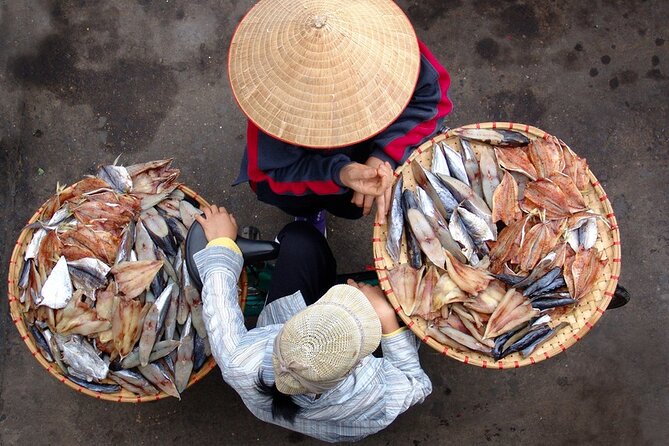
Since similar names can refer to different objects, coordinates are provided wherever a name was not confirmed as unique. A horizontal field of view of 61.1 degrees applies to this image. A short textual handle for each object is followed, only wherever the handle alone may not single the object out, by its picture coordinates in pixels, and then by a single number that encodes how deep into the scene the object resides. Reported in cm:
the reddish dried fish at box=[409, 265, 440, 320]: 218
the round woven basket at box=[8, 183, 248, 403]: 233
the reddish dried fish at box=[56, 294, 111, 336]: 221
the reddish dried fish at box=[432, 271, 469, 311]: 217
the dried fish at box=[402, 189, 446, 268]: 221
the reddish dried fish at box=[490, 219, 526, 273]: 222
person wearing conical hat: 183
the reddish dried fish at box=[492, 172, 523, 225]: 225
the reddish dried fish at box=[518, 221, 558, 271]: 220
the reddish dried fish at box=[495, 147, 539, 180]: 229
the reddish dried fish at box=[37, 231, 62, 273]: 229
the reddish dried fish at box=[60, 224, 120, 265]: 228
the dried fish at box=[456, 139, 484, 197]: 235
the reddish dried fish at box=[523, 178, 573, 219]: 225
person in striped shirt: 167
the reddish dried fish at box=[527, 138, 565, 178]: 229
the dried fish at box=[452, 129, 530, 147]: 237
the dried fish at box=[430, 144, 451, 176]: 235
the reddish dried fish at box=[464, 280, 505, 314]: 218
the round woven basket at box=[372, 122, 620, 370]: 220
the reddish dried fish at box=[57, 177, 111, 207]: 241
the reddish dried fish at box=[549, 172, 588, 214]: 226
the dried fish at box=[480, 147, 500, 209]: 230
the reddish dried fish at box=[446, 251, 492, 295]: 217
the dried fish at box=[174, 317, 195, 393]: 237
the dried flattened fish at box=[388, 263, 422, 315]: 219
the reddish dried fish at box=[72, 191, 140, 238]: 232
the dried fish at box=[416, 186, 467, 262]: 222
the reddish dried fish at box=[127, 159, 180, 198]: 249
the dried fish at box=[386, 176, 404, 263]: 226
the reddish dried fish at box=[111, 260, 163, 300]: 226
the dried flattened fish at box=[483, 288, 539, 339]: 217
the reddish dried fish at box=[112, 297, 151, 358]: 225
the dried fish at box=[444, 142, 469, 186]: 234
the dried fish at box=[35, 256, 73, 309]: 223
